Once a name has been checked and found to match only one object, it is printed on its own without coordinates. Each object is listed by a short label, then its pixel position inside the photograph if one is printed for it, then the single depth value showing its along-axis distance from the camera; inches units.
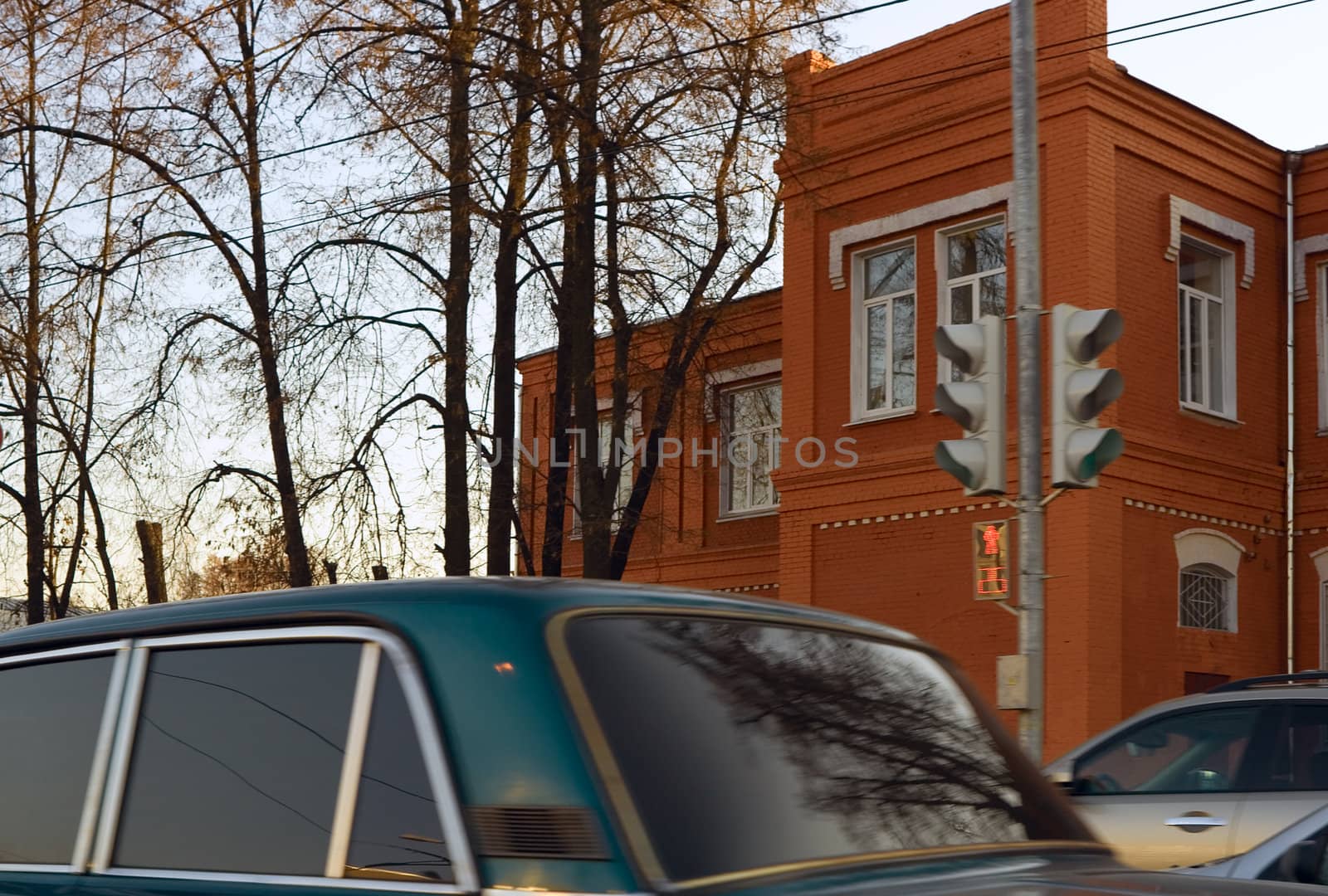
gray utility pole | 363.9
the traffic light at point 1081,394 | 358.6
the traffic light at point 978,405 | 369.7
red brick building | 708.7
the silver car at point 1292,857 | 282.2
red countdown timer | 379.9
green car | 101.7
